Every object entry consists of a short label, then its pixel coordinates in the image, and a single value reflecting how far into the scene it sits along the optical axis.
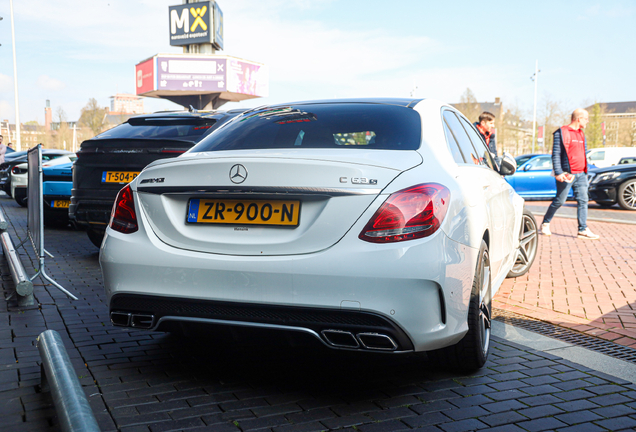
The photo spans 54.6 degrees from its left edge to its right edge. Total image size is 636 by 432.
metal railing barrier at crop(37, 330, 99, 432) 1.91
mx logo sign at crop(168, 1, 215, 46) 43.53
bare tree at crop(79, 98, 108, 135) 92.00
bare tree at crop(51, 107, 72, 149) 94.50
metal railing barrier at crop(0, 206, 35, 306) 4.57
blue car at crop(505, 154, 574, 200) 17.41
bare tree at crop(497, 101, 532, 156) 65.75
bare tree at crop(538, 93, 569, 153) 59.25
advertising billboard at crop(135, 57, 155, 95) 50.56
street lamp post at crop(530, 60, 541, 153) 67.12
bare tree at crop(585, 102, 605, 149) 59.72
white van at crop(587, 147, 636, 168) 27.17
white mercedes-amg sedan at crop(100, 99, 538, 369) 2.61
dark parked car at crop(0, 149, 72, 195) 16.11
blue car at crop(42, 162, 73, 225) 9.28
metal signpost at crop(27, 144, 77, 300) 5.04
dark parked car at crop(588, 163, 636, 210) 14.84
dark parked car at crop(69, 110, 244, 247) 6.10
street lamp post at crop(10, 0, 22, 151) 54.00
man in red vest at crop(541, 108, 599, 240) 9.14
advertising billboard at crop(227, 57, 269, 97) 50.20
